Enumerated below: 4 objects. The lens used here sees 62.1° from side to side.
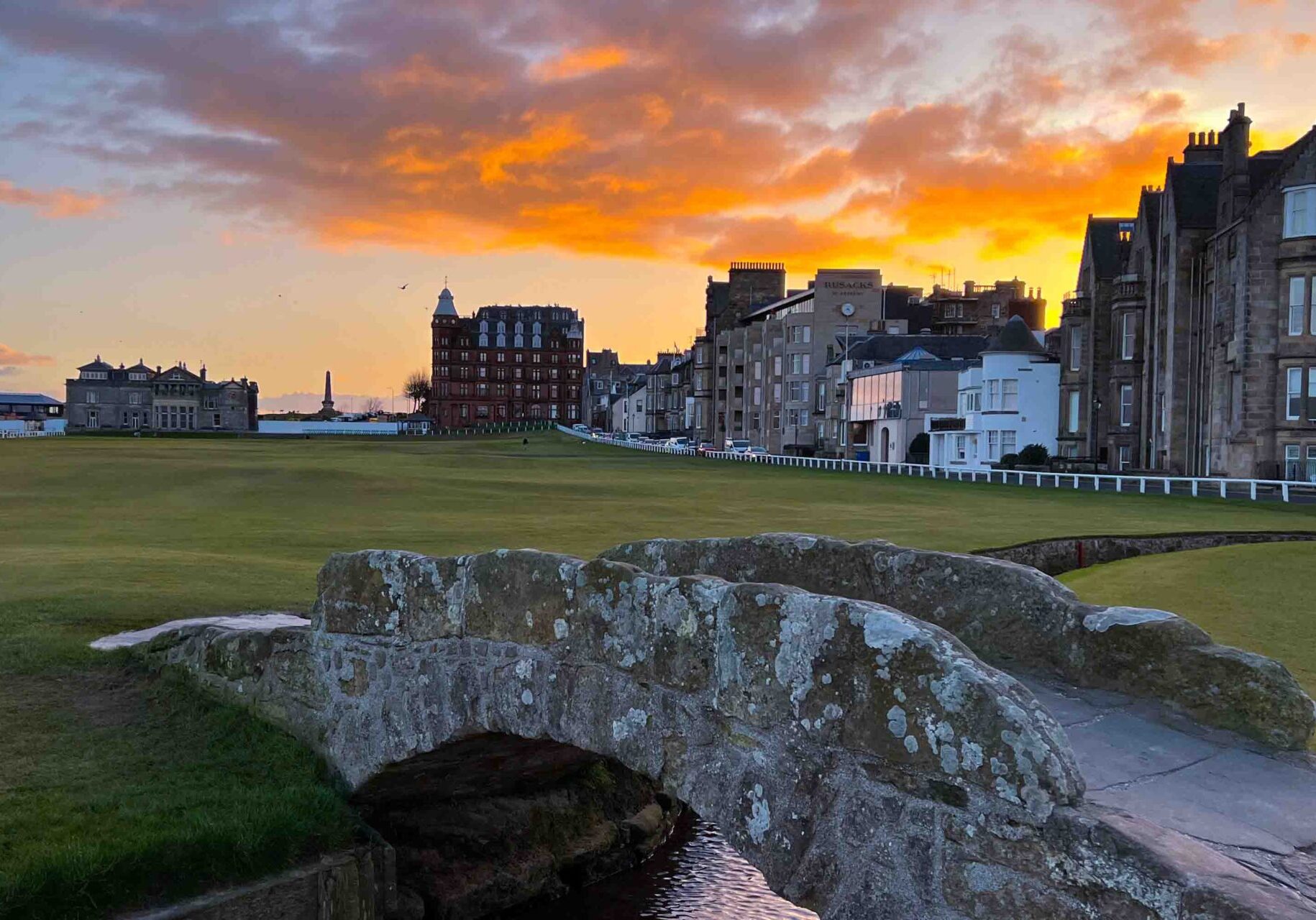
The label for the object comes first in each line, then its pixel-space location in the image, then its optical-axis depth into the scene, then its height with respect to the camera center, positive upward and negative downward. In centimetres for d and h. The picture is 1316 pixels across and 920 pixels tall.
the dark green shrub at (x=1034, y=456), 6431 -72
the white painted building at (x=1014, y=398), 6950 +292
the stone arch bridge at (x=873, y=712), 523 -172
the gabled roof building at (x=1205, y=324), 4678 +596
